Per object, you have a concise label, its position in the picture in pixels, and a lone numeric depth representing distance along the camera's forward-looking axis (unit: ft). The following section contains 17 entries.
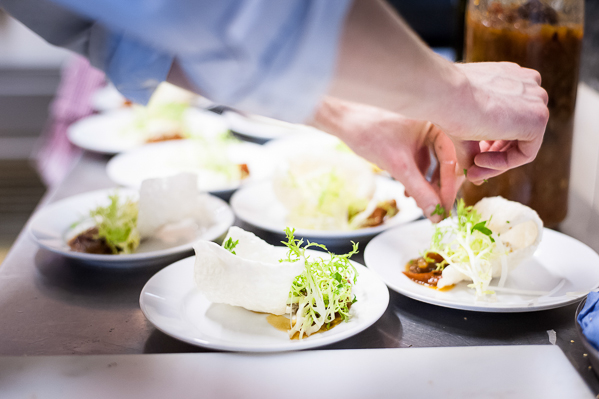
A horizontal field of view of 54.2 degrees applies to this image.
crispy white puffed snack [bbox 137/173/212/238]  4.43
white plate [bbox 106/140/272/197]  5.77
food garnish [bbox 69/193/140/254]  4.26
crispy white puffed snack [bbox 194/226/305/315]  3.12
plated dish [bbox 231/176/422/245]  4.39
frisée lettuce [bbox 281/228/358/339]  3.14
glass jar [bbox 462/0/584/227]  4.09
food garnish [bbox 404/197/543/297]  3.59
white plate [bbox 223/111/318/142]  7.27
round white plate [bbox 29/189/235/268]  4.01
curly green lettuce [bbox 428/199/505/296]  3.54
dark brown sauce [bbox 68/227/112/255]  4.23
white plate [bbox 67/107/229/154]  6.68
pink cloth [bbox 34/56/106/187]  8.87
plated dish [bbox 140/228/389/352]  3.07
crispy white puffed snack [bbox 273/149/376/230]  4.78
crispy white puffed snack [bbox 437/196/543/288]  3.66
